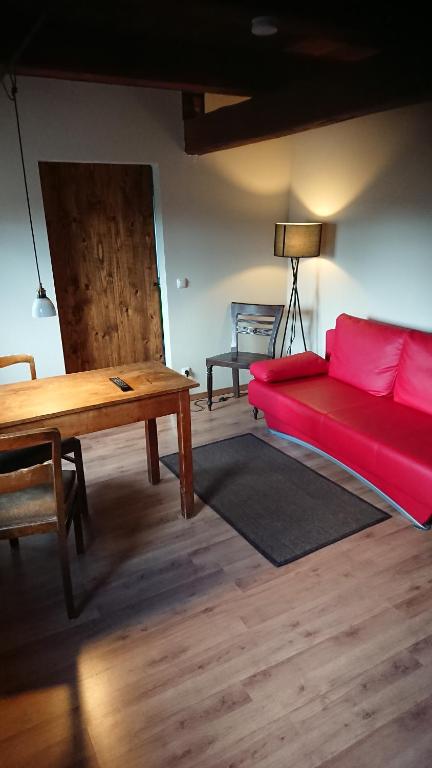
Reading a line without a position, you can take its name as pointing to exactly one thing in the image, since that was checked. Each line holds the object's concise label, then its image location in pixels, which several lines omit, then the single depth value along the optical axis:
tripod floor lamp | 3.93
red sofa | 2.60
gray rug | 2.52
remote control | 2.42
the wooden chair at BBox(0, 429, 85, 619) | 1.73
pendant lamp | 2.46
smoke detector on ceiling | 2.12
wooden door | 3.79
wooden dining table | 2.17
